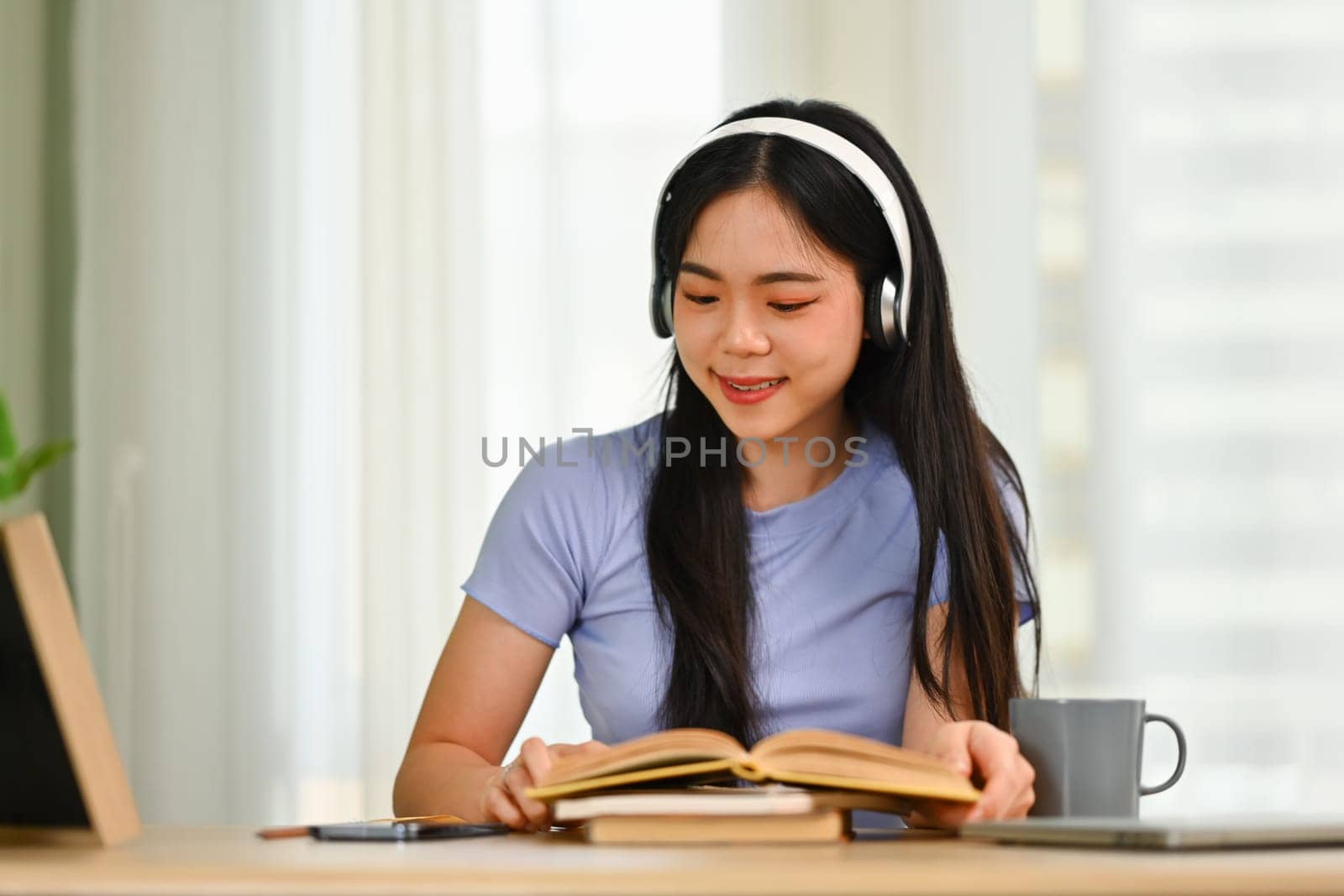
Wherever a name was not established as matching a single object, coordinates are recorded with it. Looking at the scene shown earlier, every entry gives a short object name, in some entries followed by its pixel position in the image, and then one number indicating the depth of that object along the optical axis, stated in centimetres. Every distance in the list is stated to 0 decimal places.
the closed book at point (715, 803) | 234
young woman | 300
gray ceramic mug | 251
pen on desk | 244
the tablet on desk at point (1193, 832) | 224
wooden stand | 230
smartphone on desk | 242
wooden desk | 215
